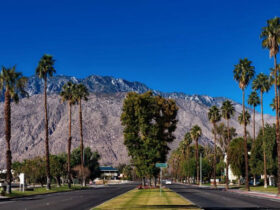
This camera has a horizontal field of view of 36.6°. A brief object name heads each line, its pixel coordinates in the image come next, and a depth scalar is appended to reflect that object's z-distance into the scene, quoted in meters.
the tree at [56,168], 100.06
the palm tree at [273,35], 55.41
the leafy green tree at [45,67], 72.31
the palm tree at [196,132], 134.12
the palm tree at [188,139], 156.61
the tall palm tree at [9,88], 52.66
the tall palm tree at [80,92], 89.44
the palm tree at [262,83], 85.56
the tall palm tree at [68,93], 88.38
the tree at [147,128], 68.75
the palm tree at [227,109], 98.75
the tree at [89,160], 134.75
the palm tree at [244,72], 75.94
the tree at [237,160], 99.56
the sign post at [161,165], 43.28
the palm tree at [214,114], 110.06
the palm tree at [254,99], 99.29
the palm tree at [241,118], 111.09
